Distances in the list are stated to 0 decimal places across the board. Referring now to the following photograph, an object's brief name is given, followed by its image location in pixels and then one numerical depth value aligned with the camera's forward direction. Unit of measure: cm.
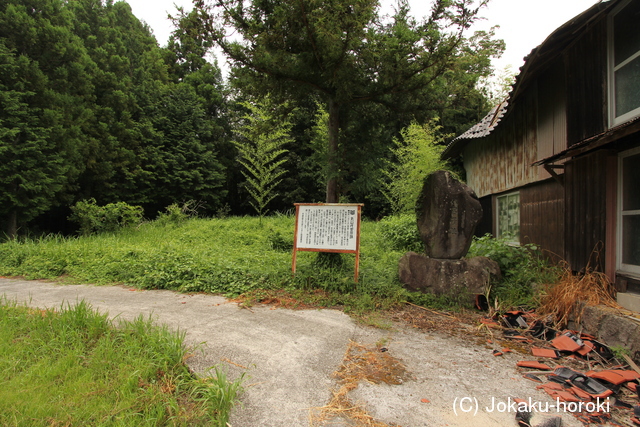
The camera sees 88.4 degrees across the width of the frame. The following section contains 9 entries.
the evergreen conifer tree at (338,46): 433
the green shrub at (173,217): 1107
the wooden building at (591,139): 340
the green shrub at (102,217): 977
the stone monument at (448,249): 439
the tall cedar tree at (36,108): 988
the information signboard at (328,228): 480
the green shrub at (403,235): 770
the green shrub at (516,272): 431
